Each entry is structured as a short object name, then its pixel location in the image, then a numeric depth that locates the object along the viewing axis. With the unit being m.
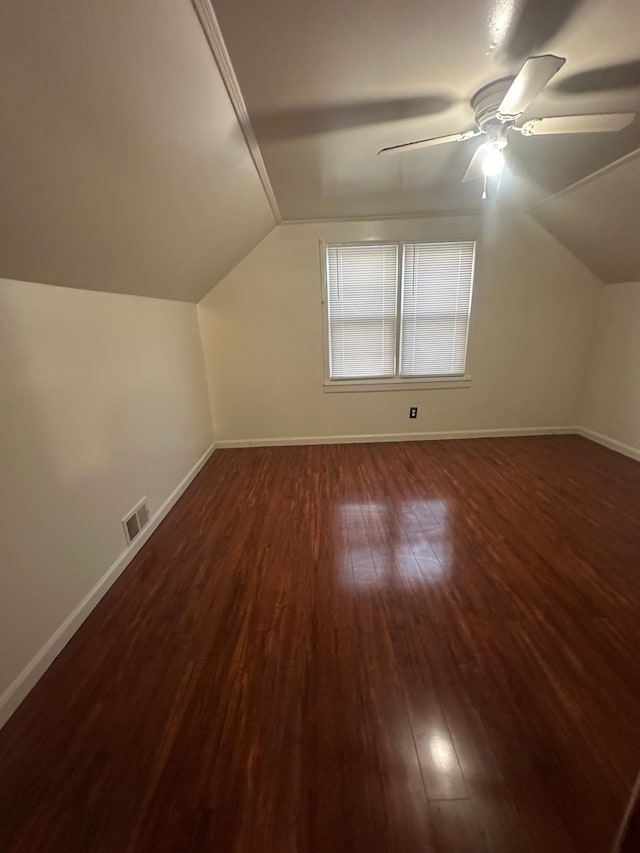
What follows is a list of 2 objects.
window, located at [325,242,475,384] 3.56
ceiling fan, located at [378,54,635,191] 1.24
